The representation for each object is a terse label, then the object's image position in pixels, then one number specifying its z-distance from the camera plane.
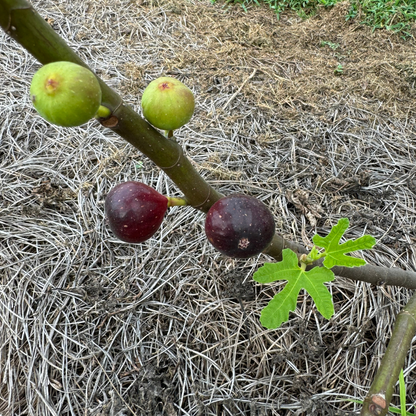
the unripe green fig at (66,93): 0.19
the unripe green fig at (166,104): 0.24
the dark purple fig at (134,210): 0.27
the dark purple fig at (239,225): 0.26
